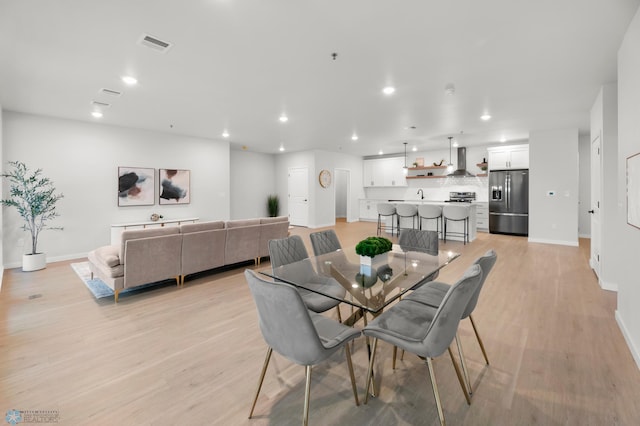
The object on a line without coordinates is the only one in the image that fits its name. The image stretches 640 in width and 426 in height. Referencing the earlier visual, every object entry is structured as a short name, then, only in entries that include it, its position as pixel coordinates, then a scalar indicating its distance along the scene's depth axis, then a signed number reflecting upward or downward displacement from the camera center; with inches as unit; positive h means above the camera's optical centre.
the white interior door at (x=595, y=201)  162.4 +4.8
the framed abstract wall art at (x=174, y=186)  272.7 +23.1
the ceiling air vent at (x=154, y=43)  107.7 +63.2
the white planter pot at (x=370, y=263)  91.2 -17.3
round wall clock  379.9 +42.2
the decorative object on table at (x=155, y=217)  264.2 -5.5
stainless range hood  347.9 +57.4
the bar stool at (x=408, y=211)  298.0 -0.9
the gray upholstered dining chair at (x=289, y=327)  54.2 -22.6
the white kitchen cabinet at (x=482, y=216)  331.3 -6.9
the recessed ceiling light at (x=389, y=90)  158.1 +65.7
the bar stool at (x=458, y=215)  268.7 -4.6
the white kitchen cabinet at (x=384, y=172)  411.2 +55.3
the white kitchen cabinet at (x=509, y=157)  299.1 +55.0
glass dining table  73.3 -19.1
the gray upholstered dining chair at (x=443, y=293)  73.9 -25.4
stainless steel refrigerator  296.2 +9.0
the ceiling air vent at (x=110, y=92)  160.7 +65.9
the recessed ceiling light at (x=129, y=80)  143.0 +64.9
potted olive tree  188.1 +6.3
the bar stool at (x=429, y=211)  283.0 -0.9
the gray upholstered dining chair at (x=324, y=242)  119.4 -13.3
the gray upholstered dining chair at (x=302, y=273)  88.8 -19.6
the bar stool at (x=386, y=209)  315.9 +0.7
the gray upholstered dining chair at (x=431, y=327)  57.3 -27.2
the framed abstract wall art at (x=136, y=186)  246.7 +21.4
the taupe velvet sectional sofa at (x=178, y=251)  137.0 -21.7
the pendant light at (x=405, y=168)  371.5 +54.6
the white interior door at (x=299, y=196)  381.4 +19.1
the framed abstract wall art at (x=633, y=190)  85.1 +5.9
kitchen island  284.4 -15.0
